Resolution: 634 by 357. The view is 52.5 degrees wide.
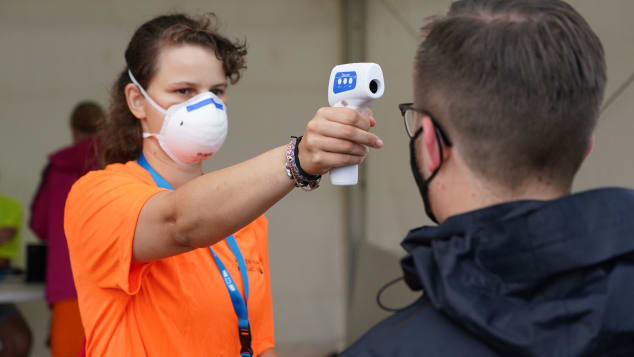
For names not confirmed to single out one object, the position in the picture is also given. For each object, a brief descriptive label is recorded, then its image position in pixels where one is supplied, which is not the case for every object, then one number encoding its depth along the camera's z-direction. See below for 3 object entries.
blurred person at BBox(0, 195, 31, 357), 4.35
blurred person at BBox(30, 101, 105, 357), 3.93
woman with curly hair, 1.31
